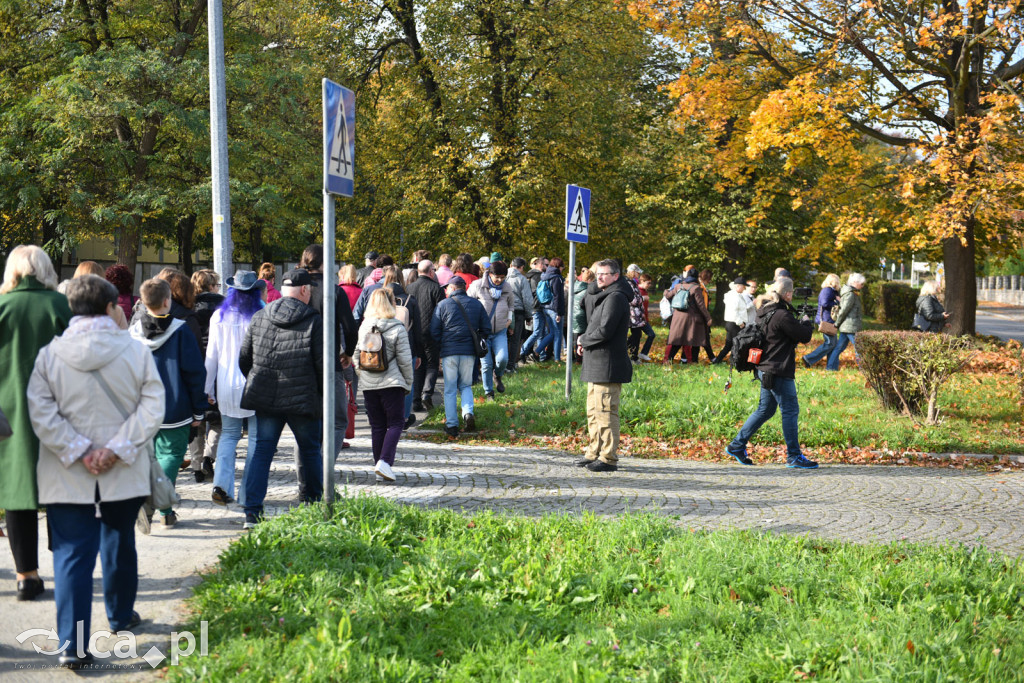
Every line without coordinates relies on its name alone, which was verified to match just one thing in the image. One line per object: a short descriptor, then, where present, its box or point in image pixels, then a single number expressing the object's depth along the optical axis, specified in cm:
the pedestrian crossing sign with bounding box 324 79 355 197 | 584
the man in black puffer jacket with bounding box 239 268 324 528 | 649
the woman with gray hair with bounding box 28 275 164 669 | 444
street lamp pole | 1208
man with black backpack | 945
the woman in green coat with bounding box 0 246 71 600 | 480
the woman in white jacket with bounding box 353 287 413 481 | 833
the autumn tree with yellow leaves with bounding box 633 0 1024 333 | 1639
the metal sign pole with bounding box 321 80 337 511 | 609
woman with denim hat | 743
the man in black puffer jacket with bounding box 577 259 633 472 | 907
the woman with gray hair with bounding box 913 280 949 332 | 1689
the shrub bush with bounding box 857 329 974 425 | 1111
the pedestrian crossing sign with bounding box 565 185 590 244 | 1247
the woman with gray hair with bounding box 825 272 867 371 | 1753
